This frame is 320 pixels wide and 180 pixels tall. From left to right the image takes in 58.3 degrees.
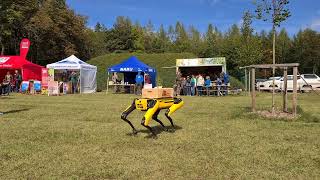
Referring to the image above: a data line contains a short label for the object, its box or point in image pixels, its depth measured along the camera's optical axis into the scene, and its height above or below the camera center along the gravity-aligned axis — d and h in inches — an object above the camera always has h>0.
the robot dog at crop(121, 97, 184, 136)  238.7 -16.8
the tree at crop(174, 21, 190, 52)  1765.6 +324.3
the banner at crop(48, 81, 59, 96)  719.5 -1.8
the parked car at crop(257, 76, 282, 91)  921.9 +7.0
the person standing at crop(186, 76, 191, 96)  746.3 -2.1
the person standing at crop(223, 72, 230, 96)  716.3 +12.9
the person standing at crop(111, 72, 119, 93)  814.7 +17.8
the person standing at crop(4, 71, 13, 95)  669.4 +19.6
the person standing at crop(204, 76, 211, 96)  722.1 +9.3
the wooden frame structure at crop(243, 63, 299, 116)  345.6 +11.3
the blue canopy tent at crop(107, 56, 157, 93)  758.2 +53.6
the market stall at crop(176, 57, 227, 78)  766.3 +59.3
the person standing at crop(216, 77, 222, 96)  709.7 +7.9
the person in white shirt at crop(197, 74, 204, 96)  735.7 +8.2
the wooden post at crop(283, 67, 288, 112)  363.4 -8.8
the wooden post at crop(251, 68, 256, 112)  376.3 +0.2
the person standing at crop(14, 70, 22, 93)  801.6 +20.5
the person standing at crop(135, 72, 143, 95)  750.0 +11.0
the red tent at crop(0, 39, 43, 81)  819.3 +61.0
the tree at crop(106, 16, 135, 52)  1992.0 +347.1
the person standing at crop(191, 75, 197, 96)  739.9 +4.3
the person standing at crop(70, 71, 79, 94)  781.4 +19.8
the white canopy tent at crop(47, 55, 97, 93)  763.2 +49.7
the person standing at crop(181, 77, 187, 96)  750.4 +3.1
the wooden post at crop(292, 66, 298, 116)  346.1 +0.7
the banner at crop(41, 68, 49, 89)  748.4 +24.6
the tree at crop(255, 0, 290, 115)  595.3 +153.4
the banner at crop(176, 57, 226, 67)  764.4 +68.7
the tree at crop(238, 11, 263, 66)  1055.6 +145.6
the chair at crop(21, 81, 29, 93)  774.9 +0.8
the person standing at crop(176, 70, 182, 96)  750.2 +7.1
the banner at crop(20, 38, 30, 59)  855.9 +117.1
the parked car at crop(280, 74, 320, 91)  859.8 +15.8
